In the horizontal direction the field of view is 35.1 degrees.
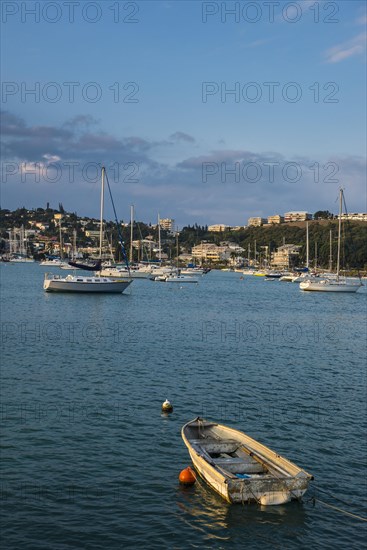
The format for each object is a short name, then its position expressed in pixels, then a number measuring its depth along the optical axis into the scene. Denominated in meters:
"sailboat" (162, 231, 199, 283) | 127.25
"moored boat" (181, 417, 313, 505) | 16.28
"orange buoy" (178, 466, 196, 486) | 17.67
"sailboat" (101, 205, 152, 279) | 122.93
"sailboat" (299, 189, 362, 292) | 106.12
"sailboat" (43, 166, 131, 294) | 81.38
